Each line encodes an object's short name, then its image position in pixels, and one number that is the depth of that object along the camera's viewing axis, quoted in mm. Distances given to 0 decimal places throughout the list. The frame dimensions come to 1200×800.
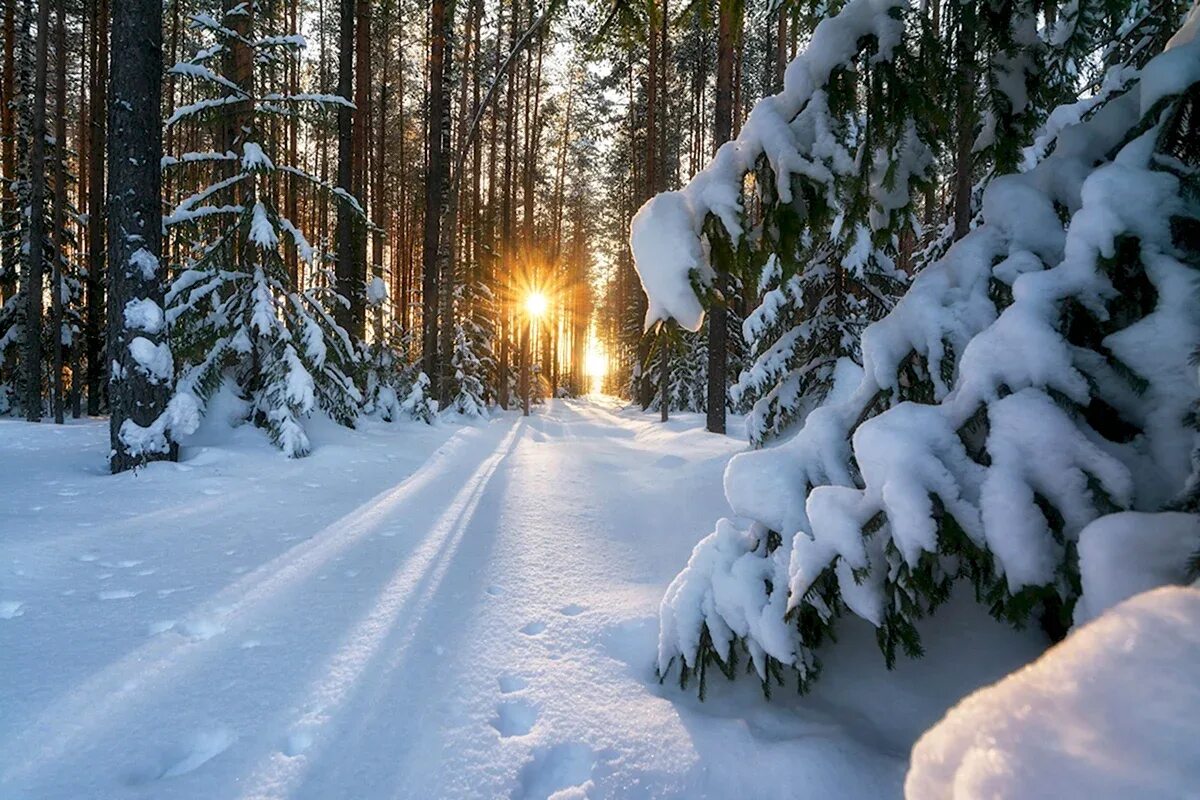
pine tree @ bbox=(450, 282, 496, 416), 14812
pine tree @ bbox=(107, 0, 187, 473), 4707
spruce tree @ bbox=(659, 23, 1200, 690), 1148
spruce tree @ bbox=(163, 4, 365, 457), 6156
